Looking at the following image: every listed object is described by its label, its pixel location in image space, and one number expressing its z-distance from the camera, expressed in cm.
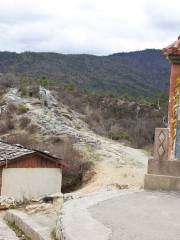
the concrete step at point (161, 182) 1092
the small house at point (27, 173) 2305
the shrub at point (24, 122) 3822
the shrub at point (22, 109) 4106
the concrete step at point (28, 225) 817
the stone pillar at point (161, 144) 1122
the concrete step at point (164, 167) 1113
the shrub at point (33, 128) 3678
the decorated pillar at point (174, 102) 1177
